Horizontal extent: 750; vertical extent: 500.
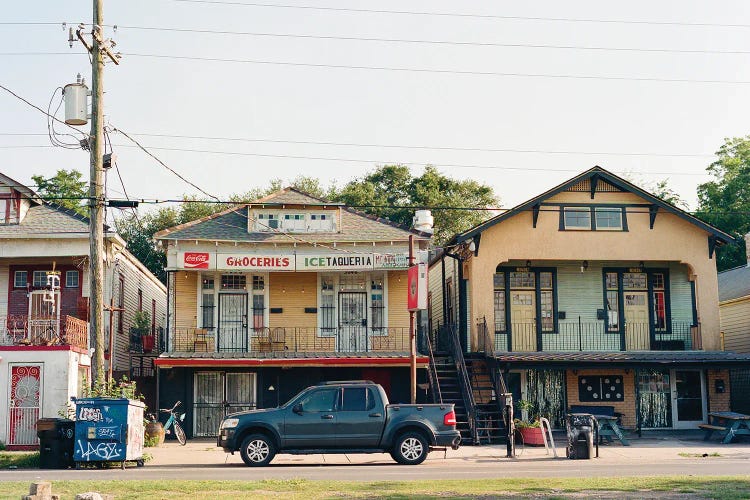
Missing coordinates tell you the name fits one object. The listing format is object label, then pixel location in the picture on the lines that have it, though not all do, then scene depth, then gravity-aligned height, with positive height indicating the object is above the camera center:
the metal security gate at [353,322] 32.62 +1.49
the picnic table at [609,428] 26.89 -1.83
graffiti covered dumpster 20.94 -1.36
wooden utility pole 21.94 +3.99
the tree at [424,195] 57.47 +10.48
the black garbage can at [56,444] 21.40 -1.68
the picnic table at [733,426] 27.23 -1.87
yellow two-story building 31.22 +2.14
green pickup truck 21.19 -1.40
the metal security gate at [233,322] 32.25 +1.52
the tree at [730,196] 49.59 +9.09
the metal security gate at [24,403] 27.19 -0.96
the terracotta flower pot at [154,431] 27.67 -1.83
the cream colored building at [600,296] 31.92 +2.29
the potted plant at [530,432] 26.62 -1.90
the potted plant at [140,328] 36.59 +1.53
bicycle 28.31 -1.68
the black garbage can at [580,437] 22.89 -1.77
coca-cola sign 30.97 +3.46
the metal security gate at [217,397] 31.45 -1.00
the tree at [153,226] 56.19 +8.69
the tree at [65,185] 54.97 +10.70
